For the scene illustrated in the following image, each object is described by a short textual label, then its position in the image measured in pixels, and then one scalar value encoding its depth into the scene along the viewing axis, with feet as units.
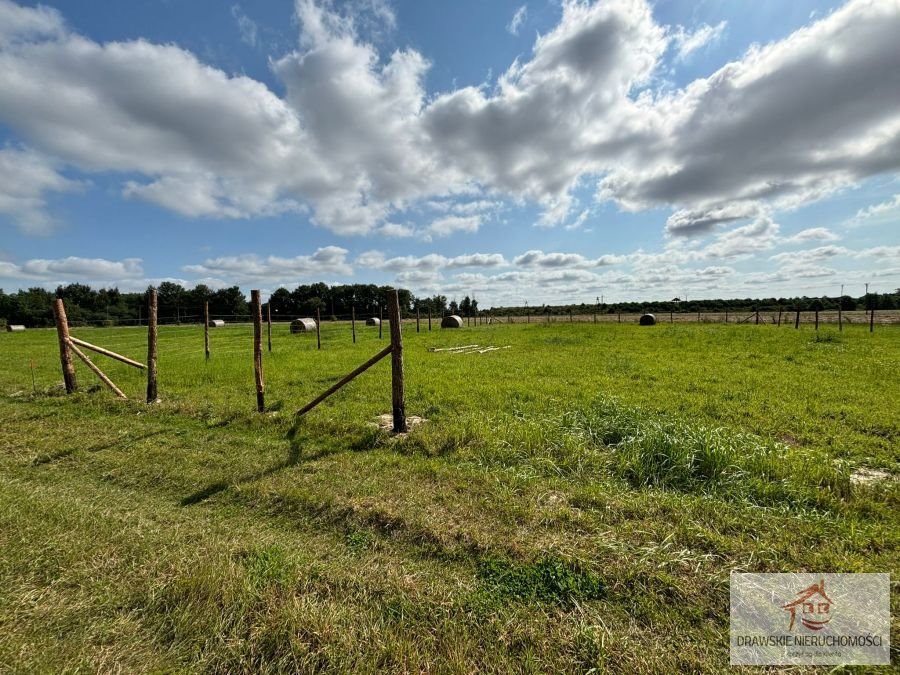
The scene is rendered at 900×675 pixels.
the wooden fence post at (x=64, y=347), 30.71
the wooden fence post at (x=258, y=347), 24.38
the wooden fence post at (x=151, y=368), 27.79
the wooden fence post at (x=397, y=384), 20.04
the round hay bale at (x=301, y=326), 117.80
